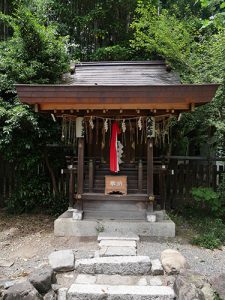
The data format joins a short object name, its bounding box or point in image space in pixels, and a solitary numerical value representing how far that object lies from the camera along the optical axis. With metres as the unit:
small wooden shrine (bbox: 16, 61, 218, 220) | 4.84
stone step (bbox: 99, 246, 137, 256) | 4.11
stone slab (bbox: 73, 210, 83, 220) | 5.35
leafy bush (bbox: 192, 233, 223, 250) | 4.82
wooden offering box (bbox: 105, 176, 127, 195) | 5.51
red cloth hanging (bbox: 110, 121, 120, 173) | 5.55
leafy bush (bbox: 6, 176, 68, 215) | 7.03
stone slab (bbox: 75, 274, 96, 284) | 3.49
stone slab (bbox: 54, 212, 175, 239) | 5.20
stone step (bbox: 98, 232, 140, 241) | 4.79
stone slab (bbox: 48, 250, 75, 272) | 3.78
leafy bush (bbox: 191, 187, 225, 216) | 6.11
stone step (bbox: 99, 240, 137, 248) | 4.49
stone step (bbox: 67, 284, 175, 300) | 3.11
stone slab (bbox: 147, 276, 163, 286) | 3.46
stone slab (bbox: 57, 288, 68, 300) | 3.20
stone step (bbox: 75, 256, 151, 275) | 3.73
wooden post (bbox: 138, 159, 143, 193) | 5.48
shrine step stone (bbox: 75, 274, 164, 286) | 3.48
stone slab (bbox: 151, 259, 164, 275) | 3.70
